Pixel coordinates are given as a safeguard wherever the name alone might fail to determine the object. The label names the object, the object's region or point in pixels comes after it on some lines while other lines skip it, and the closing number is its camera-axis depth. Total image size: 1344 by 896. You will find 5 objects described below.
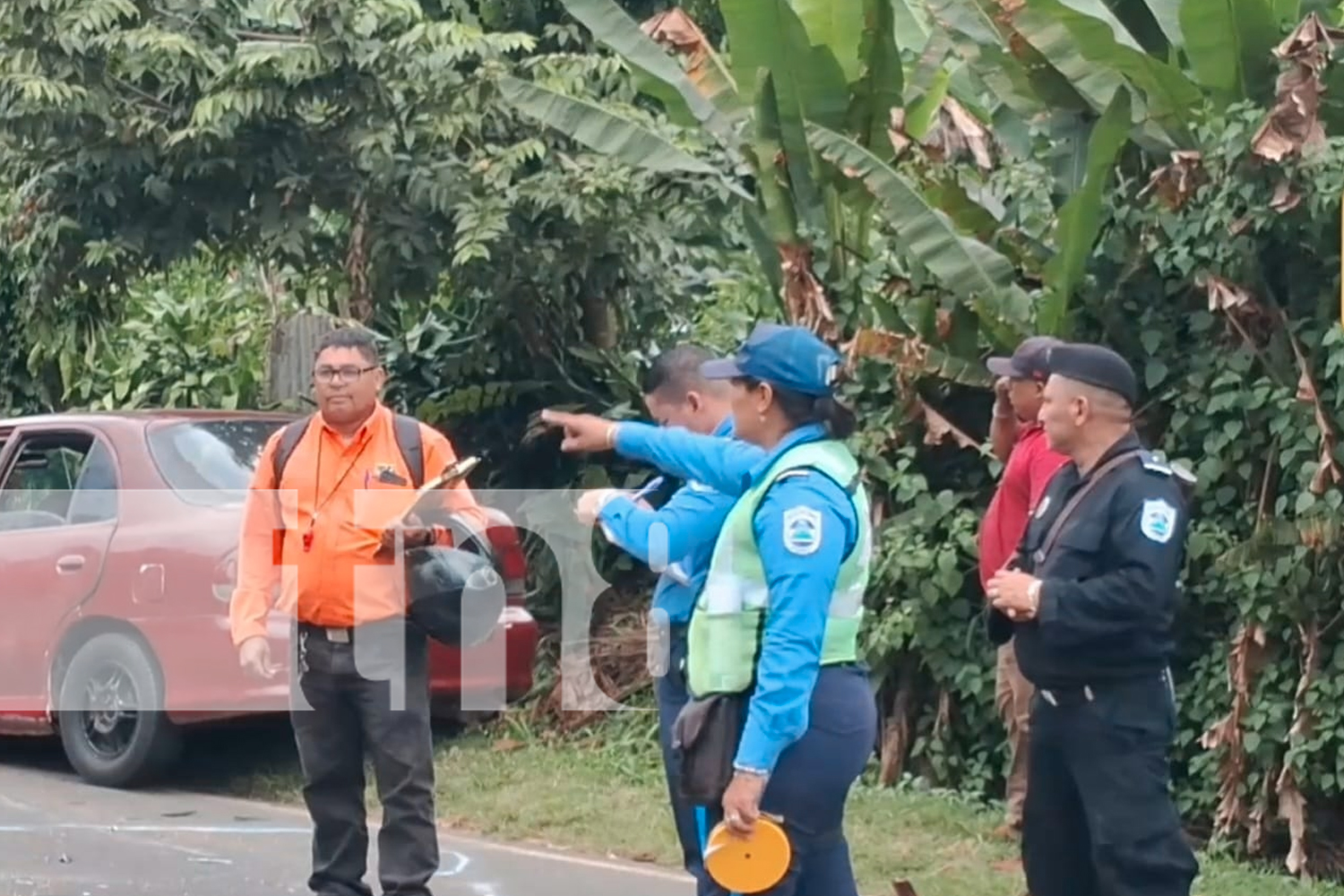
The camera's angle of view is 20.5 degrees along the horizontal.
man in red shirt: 10.50
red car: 15.61
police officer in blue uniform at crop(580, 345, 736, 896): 9.51
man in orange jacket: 11.31
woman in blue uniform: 7.94
